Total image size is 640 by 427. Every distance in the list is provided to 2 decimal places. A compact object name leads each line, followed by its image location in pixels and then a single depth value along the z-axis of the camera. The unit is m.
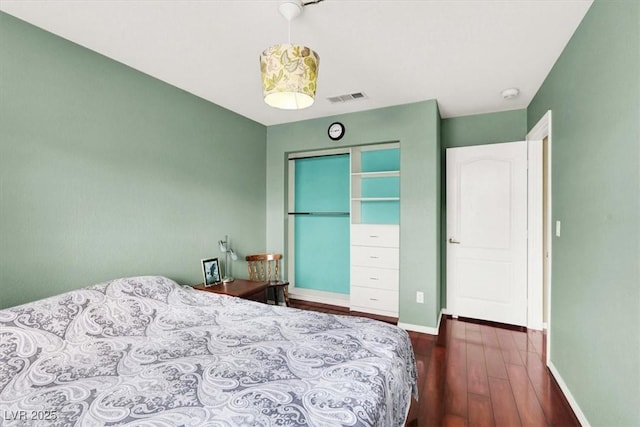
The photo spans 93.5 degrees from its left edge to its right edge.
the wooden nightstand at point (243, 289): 2.88
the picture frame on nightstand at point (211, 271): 3.08
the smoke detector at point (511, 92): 2.92
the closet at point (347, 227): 3.65
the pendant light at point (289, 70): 1.52
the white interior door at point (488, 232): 3.35
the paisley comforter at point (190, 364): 1.05
